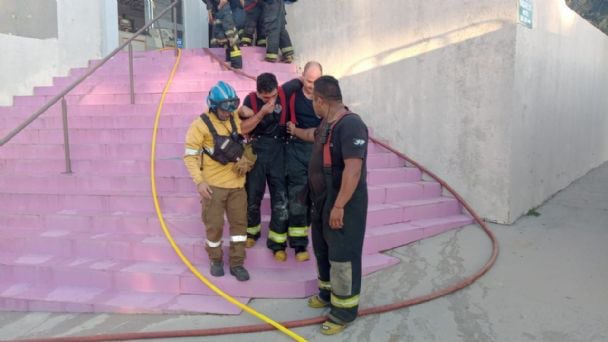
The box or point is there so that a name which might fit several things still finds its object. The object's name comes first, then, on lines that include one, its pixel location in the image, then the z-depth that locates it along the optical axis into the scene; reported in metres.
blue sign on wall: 5.41
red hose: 3.21
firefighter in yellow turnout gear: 3.62
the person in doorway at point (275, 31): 7.34
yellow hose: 3.21
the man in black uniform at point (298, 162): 3.91
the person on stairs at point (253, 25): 7.73
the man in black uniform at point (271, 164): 3.89
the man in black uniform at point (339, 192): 3.03
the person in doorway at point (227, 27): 7.08
